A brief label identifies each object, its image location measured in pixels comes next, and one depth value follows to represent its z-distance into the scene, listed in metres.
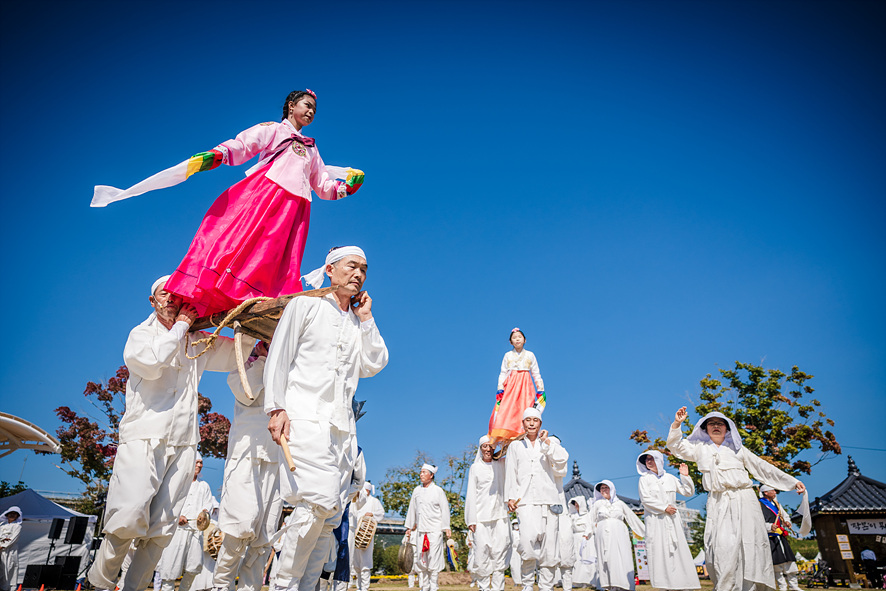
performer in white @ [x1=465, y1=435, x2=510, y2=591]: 8.34
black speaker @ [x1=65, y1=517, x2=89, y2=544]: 13.24
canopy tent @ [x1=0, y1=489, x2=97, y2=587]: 13.17
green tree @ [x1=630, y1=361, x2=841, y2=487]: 17.75
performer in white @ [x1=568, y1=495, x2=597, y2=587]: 14.86
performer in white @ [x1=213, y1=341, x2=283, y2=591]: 4.25
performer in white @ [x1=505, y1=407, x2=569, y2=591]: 7.12
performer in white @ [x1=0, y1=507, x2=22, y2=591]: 11.57
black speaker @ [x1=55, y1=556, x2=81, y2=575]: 12.98
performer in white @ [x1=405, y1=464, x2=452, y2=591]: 10.15
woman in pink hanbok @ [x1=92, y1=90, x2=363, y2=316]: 4.09
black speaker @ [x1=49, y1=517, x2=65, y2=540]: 12.68
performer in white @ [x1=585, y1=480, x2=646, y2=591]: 10.69
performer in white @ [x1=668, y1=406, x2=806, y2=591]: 5.73
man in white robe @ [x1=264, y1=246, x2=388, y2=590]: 3.10
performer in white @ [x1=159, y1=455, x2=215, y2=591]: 9.82
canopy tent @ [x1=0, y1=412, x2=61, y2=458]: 12.25
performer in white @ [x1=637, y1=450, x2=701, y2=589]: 7.87
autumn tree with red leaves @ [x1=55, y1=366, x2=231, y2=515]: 14.81
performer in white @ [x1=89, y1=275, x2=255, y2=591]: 3.76
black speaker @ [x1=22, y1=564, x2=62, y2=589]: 12.66
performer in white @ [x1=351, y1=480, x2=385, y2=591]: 10.12
